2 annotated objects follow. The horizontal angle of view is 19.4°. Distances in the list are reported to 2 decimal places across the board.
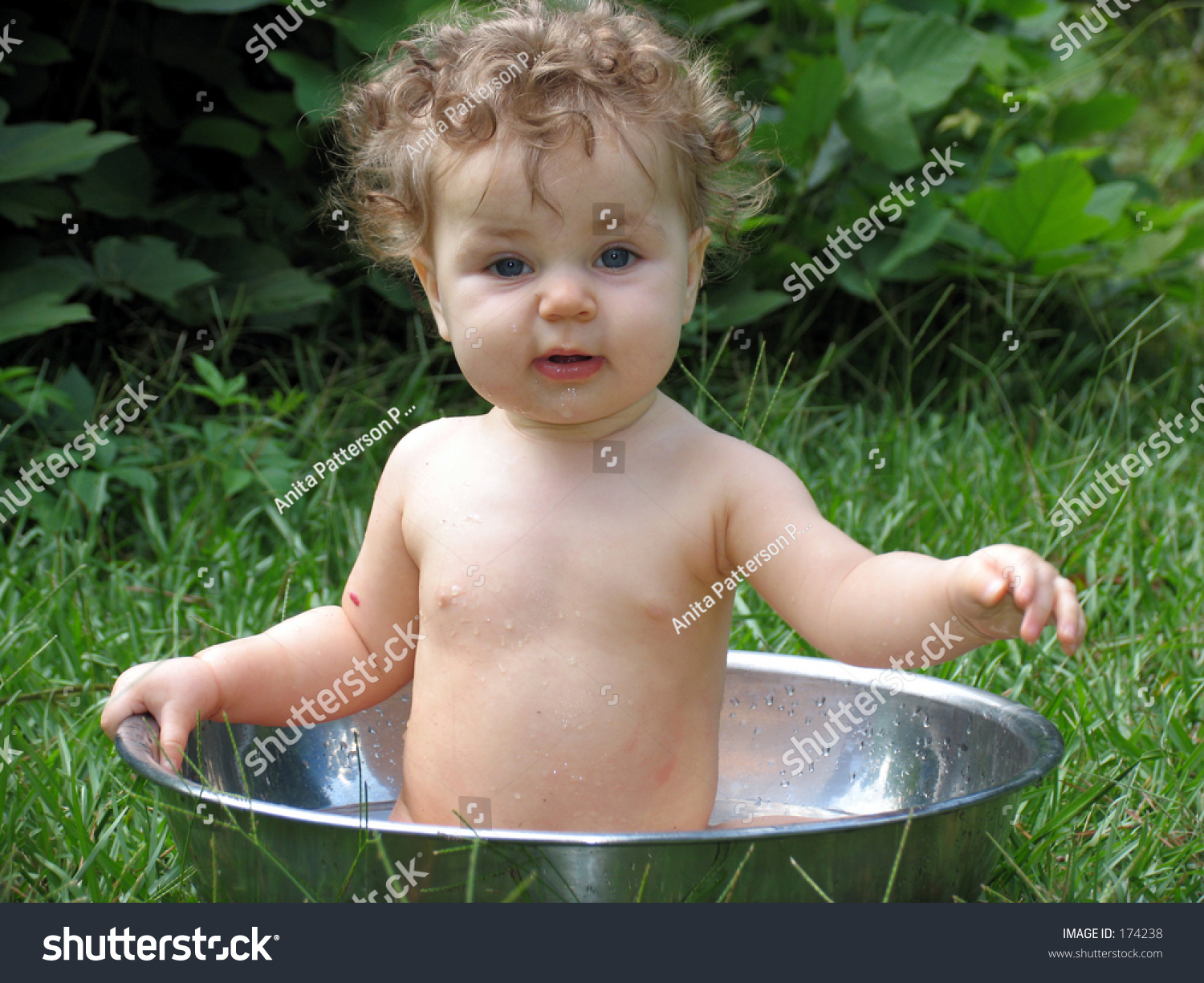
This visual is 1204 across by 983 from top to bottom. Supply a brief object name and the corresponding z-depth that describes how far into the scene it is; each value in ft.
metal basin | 4.28
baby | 4.56
